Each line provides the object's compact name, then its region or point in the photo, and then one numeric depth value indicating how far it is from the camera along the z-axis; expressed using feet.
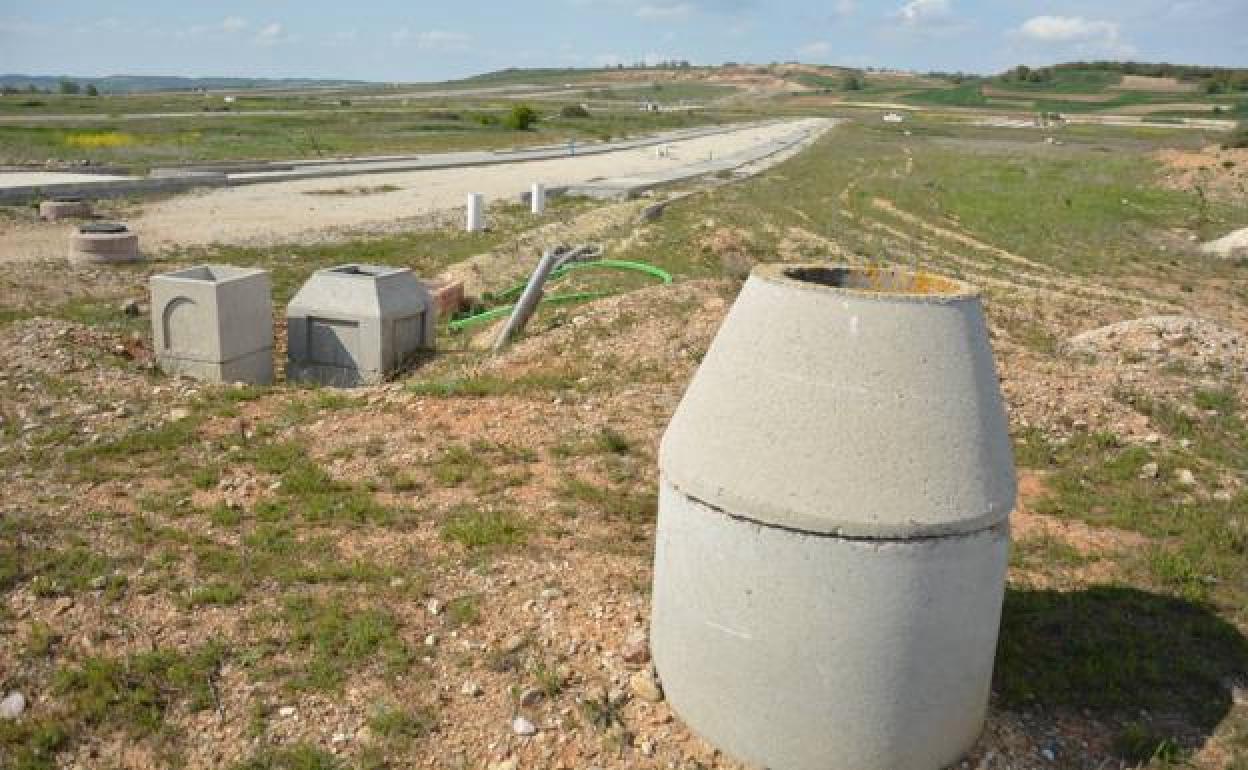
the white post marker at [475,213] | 67.51
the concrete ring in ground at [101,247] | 52.80
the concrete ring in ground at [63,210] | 69.05
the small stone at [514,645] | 15.58
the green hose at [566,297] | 40.93
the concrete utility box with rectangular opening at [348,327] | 33.83
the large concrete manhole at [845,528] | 11.64
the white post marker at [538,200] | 78.89
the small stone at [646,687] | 14.21
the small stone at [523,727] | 13.70
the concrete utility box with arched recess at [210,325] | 31.86
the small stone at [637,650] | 15.01
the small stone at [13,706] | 14.16
